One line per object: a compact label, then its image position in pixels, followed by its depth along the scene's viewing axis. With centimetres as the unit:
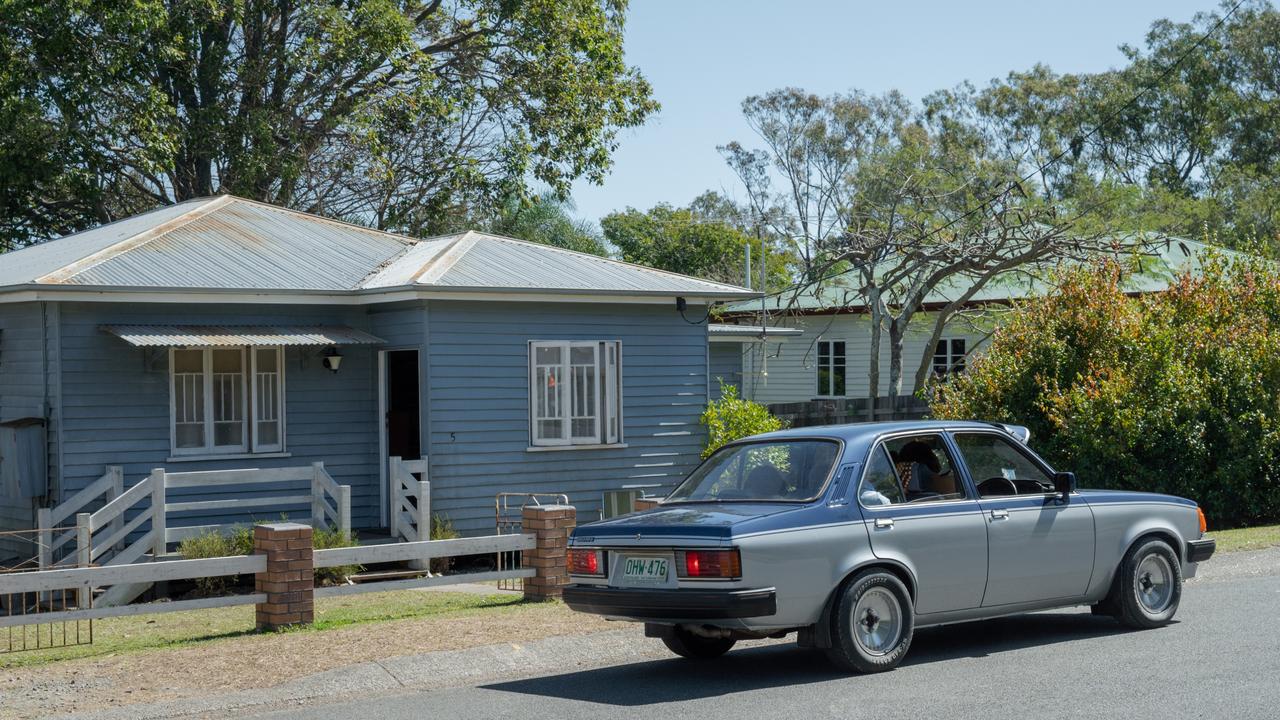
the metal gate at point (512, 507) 1659
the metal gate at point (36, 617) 1052
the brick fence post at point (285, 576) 1062
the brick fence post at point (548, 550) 1201
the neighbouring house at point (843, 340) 2975
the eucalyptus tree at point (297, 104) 2491
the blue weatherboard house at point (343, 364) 1557
